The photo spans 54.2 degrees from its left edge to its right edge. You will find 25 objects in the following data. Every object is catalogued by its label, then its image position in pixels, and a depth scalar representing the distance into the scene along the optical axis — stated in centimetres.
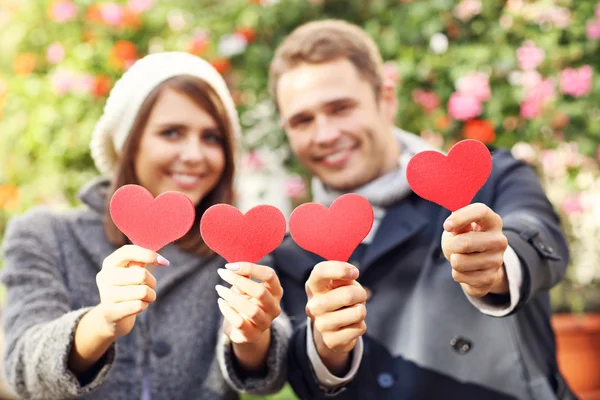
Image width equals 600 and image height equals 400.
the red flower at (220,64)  265
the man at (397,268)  100
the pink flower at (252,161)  287
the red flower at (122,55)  277
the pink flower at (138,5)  282
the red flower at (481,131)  243
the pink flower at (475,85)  235
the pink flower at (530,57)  232
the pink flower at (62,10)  284
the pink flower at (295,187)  279
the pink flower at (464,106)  237
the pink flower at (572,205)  255
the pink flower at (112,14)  276
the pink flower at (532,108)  234
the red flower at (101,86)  282
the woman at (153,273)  112
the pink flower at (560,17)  236
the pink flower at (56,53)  292
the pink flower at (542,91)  232
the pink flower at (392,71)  243
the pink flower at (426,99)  251
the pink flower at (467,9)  244
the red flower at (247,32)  262
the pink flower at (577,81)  231
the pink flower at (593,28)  230
